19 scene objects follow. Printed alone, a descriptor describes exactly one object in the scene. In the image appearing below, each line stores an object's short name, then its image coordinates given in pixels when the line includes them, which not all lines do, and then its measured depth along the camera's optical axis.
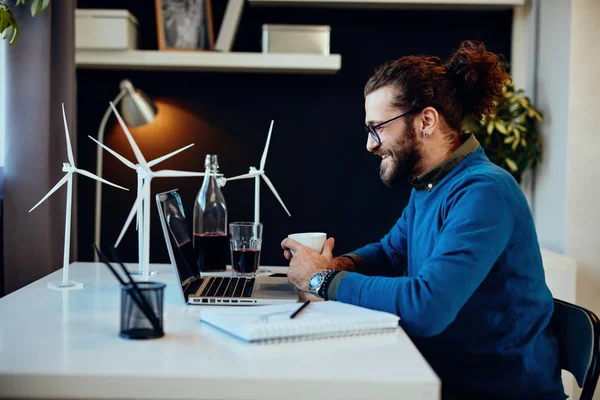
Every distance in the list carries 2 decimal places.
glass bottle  1.98
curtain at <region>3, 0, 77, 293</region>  2.41
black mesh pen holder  1.20
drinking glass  1.82
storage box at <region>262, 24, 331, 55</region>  3.02
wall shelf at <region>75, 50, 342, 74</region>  2.97
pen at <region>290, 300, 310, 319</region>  1.27
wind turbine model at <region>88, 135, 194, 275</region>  1.50
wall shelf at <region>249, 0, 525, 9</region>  3.07
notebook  1.19
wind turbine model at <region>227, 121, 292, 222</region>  2.10
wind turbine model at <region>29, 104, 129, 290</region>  1.69
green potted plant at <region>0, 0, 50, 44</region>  2.21
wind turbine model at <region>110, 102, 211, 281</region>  1.45
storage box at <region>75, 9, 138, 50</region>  2.93
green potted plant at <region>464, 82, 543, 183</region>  2.98
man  1.36
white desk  0.99
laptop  1.52
